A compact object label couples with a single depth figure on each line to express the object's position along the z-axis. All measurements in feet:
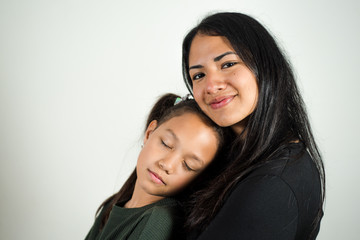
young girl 4.07
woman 2.93
